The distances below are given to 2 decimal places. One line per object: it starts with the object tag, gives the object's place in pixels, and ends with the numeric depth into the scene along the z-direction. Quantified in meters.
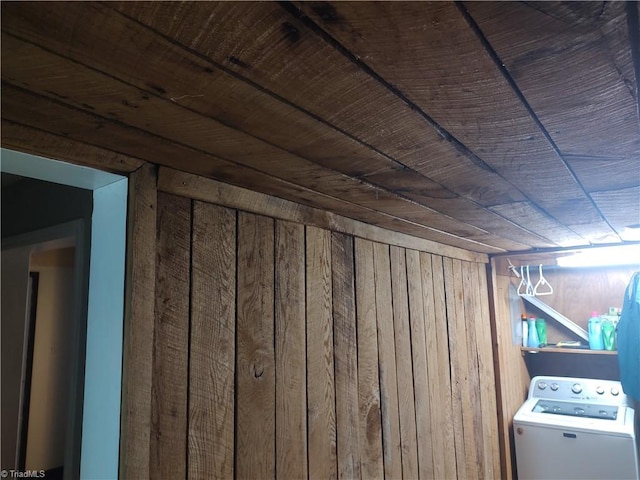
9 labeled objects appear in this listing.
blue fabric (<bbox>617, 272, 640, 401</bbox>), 2.67
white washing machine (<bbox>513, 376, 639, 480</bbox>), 2.50
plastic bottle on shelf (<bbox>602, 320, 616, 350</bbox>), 2.99
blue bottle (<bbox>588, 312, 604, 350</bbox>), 3.03
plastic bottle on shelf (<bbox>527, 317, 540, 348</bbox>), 3.29
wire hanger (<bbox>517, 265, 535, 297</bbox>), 3.30
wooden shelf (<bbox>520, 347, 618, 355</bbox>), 2.94
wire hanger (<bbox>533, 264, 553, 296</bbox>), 3.29
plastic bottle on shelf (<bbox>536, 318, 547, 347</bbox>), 3.33
